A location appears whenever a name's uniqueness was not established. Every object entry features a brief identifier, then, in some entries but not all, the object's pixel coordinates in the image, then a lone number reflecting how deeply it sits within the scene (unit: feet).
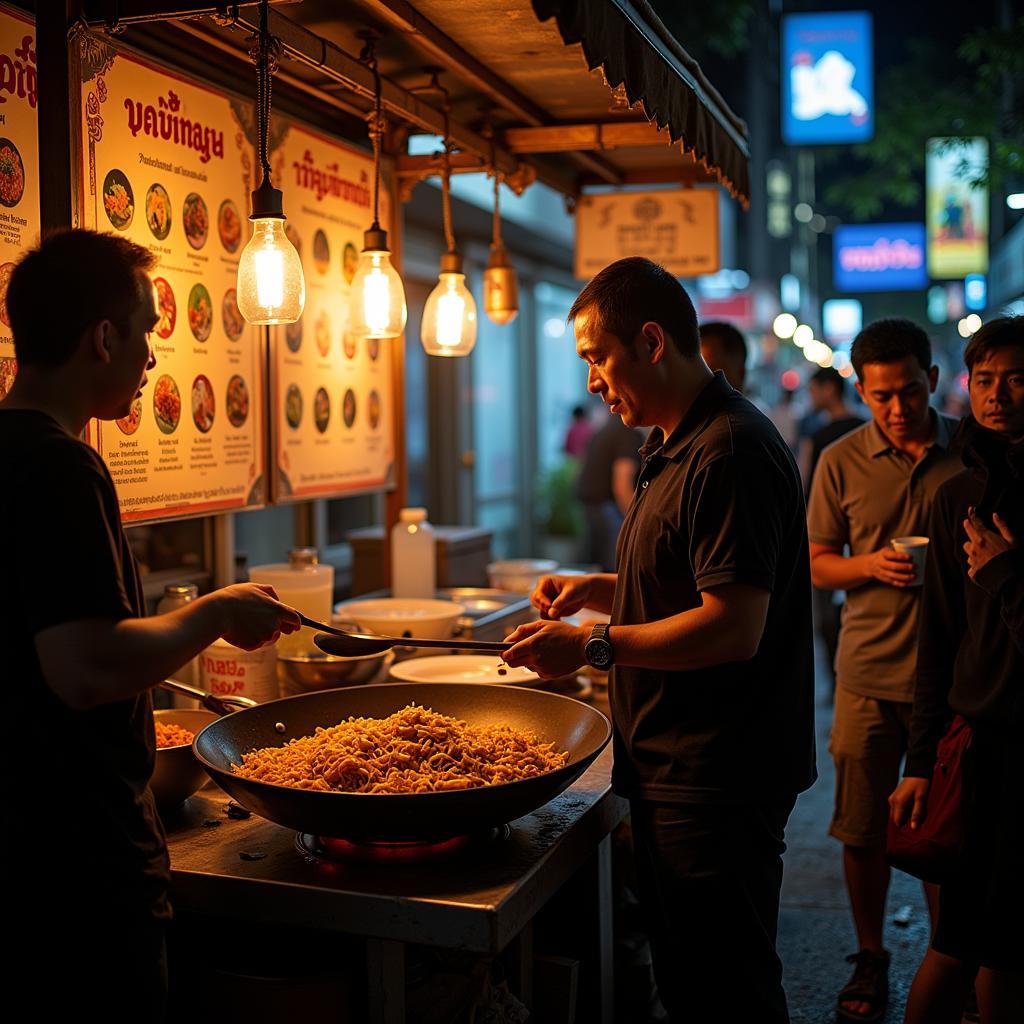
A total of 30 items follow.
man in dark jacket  9.89
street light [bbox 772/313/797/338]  92.17
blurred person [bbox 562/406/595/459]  48.44
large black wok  7.92
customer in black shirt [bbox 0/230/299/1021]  6.39
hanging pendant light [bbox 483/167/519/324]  17.28
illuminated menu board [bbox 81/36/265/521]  11.31
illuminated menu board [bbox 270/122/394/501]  14.92
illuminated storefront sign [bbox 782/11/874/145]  49.62
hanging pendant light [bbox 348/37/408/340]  13.34
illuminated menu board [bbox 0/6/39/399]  10.52
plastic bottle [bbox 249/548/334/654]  13.37
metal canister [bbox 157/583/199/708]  12.25
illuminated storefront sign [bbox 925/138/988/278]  71.05
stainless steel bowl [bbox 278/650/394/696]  12.51
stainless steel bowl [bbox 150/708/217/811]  9.23
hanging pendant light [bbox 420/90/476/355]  15.23
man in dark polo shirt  8.64
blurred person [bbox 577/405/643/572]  33.63
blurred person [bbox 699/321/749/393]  17.76
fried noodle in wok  8.68
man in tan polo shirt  13.87
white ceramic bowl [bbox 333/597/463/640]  14.56
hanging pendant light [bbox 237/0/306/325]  10.66
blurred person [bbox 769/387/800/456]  46.11
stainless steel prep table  7.91
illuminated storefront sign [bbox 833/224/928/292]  78.12
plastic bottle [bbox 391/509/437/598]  17.48
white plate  13.16
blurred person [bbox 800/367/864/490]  26.27
